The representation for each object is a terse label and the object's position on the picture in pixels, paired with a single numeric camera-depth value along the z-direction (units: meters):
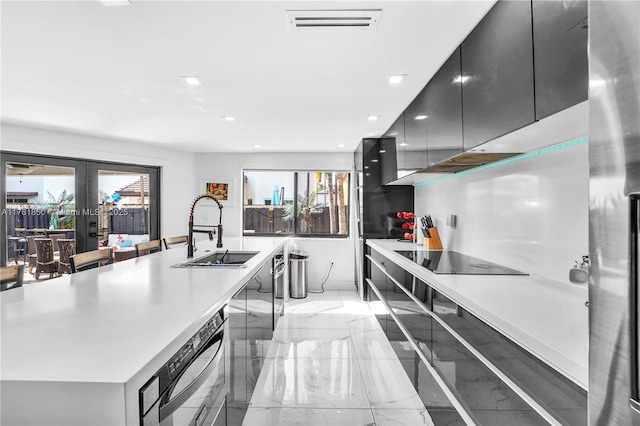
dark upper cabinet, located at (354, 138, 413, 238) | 4.53
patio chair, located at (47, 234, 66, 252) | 4.31
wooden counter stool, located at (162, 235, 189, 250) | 3.54
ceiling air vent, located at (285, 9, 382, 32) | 1.67
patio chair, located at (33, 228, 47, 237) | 4.17
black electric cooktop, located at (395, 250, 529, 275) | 1.99
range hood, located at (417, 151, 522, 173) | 2.04
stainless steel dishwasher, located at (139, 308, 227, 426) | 0.77
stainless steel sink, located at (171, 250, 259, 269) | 2.64
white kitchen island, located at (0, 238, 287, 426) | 0.66
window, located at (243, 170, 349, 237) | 5.79
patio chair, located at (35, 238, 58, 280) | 4.20
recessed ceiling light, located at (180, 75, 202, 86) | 2.46
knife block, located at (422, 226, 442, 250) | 3.23
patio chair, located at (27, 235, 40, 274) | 4.10
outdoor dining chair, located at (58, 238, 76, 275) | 4.36
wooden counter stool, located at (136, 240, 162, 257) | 2.91
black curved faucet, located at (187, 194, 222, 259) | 2.43
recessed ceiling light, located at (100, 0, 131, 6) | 1.57
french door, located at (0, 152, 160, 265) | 3.91
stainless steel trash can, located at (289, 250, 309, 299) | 4.97
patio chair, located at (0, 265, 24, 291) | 1.60
